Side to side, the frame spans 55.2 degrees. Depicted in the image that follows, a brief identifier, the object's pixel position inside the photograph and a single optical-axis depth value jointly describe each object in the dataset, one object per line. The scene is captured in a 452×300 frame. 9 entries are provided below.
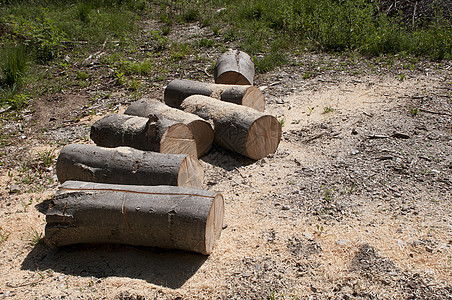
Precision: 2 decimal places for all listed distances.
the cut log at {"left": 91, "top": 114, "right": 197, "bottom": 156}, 4.59
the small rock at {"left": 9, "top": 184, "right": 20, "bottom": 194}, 4.83
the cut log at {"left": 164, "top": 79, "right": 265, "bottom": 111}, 5.75
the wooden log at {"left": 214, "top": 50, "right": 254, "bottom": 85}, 6.79
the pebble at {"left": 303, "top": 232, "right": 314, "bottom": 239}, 3.68
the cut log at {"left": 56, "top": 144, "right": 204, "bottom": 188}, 4.05
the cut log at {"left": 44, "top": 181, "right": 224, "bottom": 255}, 3.41
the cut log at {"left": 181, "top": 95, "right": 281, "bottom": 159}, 4.96
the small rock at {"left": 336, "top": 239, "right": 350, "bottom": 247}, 3.55
